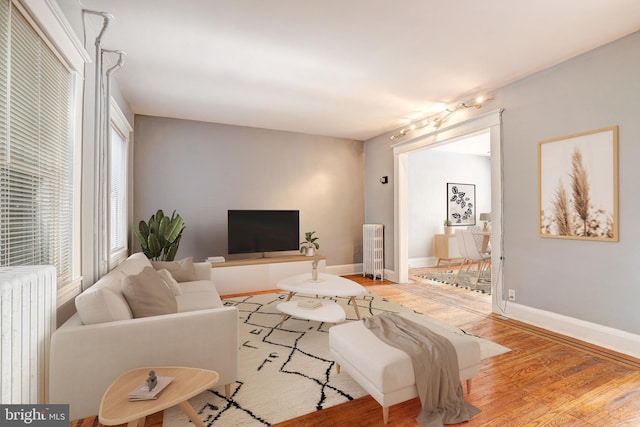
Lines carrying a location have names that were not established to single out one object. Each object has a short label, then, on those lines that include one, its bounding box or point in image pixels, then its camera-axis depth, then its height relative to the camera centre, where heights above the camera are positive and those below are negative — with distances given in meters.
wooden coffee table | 1.23 -0.80
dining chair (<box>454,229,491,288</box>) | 4.95 -0.55
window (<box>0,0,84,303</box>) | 1.46 +0.41
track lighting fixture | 3.71 +1.42
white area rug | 1.78 -1.15
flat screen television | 4.74 -0.22
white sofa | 1.58 -0.72
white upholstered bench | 1.66 -0.86
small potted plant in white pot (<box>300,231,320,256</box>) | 5.17 -0.50
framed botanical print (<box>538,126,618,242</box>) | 2.61 +0.29
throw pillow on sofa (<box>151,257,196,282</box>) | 3.46 -0.59
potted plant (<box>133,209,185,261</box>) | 3.89 -0.23
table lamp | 6.76 -0.04
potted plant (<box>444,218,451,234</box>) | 6.93 -0.23
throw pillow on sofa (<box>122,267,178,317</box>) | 1.95 -0.53
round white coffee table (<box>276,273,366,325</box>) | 2.71 -0.75
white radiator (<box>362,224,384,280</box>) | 5.42 -0.61
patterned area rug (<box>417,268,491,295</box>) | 4.79 -1.11
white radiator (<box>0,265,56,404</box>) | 1.19 -0.51
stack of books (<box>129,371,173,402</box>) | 1.32 -0.78
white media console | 4.42 -0.84
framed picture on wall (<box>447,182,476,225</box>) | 7.22 +0.34
